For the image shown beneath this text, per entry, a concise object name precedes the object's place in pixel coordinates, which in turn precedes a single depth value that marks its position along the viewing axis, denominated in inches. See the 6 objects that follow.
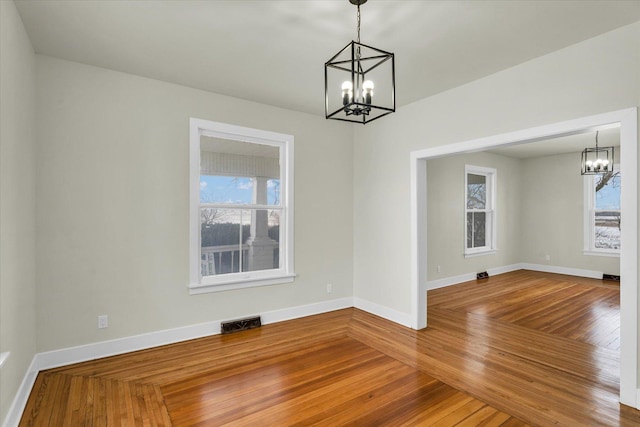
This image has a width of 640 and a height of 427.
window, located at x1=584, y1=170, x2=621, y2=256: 275.6
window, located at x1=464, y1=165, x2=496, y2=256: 272.7
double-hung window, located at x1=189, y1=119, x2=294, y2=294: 147.3
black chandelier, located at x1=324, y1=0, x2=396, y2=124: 77.8
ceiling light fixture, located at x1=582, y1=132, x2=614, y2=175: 236.5
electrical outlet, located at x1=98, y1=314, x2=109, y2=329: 125.0
